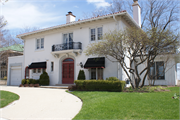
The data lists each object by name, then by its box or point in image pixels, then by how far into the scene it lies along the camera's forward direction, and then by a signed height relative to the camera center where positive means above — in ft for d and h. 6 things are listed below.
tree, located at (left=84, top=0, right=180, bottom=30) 79.87 +28.63
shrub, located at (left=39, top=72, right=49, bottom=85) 57.31 -4.02
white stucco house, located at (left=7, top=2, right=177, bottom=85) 48.93 +5.43
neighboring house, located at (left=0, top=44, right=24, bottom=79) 95.54 +9.34
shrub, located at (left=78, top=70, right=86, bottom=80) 49.71 -2.23
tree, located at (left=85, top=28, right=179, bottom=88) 35.45 +6.04
